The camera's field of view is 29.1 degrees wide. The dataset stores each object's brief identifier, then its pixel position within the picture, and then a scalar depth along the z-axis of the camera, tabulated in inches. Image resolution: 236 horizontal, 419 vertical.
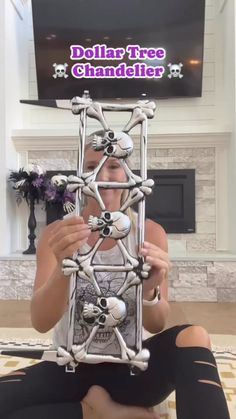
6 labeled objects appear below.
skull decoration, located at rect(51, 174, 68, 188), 111.3
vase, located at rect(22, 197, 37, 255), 115.2
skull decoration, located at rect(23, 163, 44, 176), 113.3
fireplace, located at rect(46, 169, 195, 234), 120.3
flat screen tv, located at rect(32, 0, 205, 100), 121.3
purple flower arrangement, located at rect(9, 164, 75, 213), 111.6
